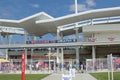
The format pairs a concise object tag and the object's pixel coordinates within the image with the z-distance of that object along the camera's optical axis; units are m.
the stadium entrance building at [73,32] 27.85
